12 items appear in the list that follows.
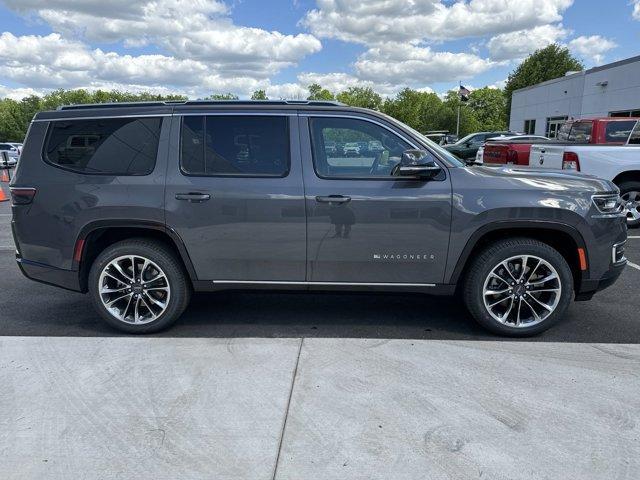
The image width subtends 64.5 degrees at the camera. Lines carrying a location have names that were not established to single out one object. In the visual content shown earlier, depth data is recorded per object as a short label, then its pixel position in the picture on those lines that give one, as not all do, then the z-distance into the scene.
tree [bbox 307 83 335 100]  95.04
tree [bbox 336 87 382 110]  82.12
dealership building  25.55
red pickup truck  10.06
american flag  34.19
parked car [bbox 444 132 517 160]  23.09
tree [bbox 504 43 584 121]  59.62
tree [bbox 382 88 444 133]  56.34
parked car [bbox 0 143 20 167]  29.07
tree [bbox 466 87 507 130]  100.12
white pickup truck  8.00
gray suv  3.93
